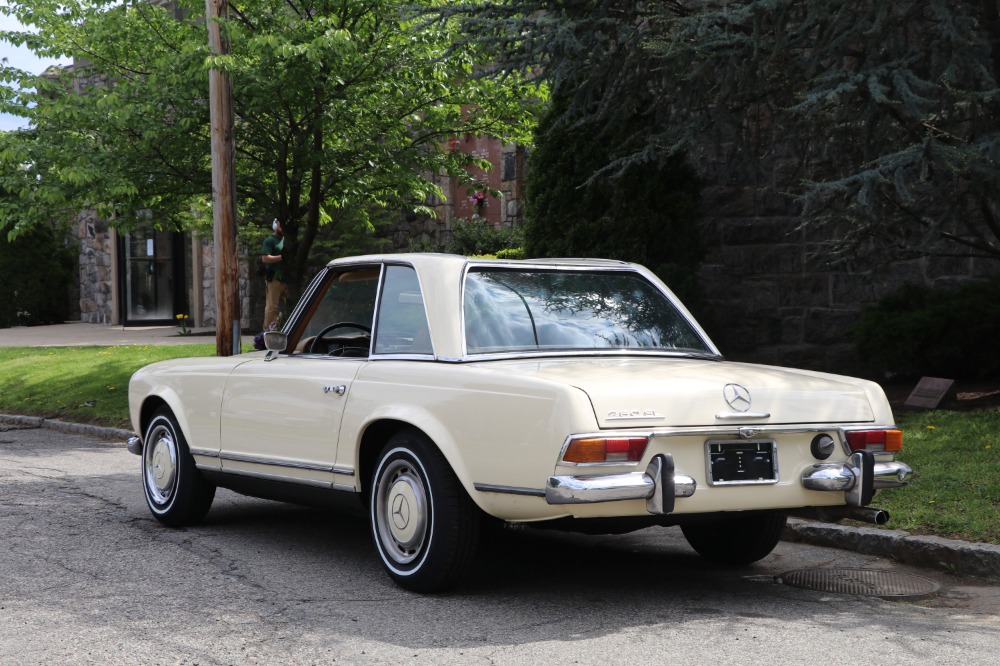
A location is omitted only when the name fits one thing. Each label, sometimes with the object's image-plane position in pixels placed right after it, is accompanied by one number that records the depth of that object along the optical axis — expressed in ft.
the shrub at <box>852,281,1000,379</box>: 38.47
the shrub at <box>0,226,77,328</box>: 105.81
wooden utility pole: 44.39
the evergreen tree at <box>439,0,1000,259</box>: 29.27
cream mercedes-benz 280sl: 16.87
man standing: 54.49
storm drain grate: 19.86
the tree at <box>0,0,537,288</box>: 46.21
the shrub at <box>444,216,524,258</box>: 71.82
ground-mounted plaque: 36.04
